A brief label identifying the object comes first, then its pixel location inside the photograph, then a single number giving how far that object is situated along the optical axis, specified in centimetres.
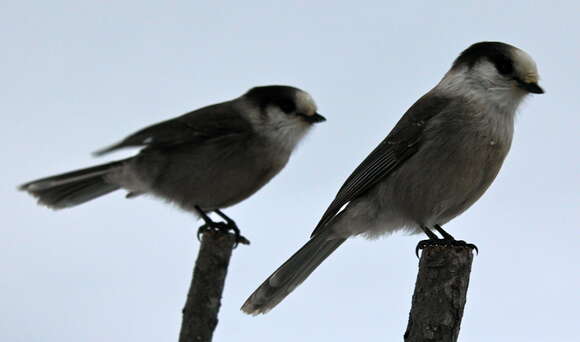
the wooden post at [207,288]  736
